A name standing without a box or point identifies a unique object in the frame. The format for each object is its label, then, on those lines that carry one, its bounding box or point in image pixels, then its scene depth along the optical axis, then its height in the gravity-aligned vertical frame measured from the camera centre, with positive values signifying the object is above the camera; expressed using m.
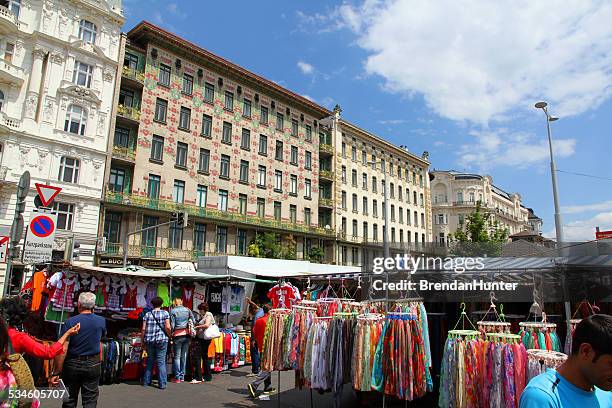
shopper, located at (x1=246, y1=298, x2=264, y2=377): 10.75 -2.47
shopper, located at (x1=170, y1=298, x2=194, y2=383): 9.73 -1.67
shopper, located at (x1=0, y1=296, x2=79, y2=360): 4.58 -0.86
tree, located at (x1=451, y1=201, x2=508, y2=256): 30.48 +3.16
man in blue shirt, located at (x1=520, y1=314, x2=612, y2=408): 2.00 -0.52
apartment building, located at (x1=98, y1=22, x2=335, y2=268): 26.98 +8.42
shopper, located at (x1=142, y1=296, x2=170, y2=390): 9.22 -1.68
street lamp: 14.33 +3.67
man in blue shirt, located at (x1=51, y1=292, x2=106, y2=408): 5.59 -1.40
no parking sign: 7.71 +0.43
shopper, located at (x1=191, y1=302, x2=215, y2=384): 9.98 -2.08
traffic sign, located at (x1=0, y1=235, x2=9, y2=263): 9.51 +0.47
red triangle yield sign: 8.65 +1.47
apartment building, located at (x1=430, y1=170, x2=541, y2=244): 61.47 +11.70
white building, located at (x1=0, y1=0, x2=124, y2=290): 22.31 +9.42
